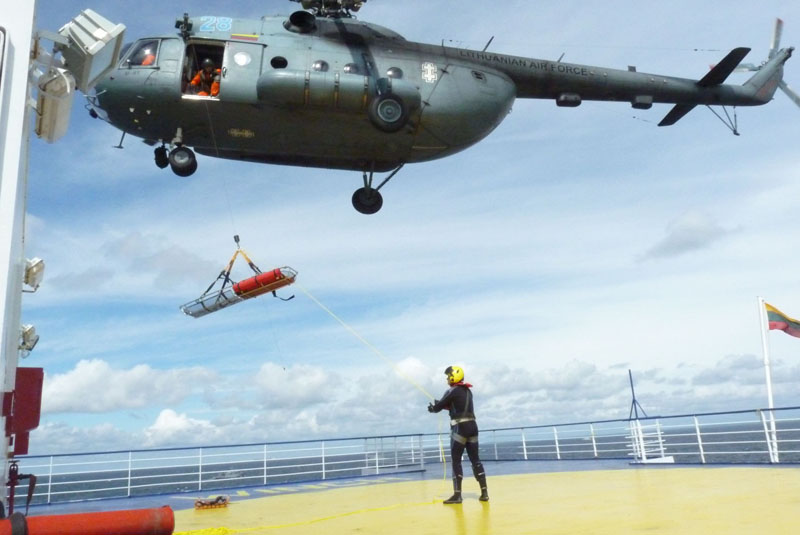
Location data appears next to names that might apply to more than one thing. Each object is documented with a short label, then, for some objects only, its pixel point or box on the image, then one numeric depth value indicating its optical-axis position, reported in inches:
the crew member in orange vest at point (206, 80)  407.8
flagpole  440.8
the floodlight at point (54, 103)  110.7
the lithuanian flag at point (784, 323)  573.7
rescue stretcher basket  413.4
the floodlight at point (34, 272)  195.8
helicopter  389.7
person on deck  321.7
